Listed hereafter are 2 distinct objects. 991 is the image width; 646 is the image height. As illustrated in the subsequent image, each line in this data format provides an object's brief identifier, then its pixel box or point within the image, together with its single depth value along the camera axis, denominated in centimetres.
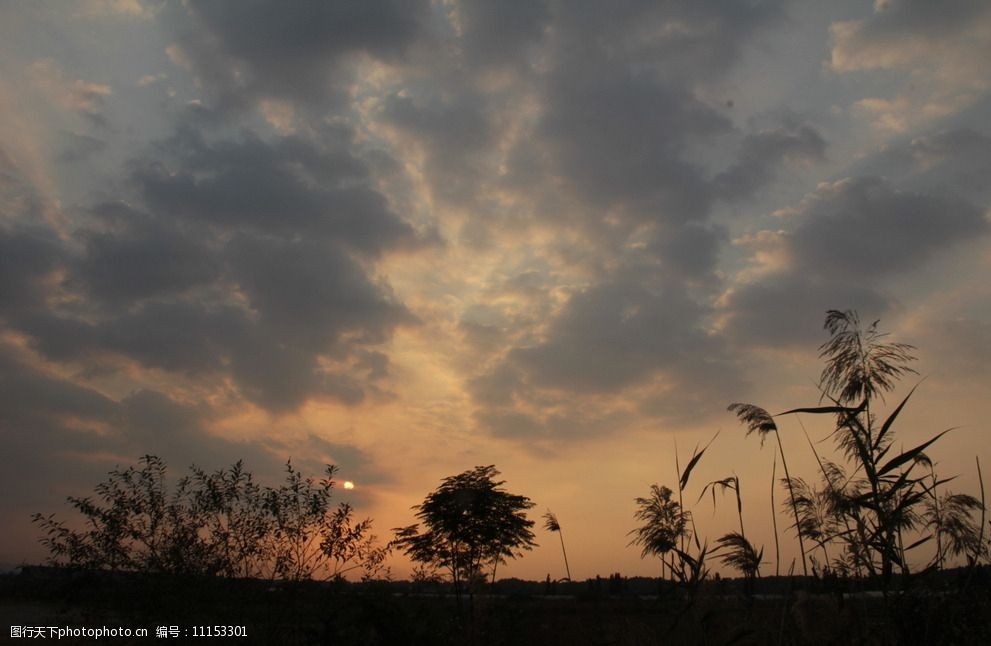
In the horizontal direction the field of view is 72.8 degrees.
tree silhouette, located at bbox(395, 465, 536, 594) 2630
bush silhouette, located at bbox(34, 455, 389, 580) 1109
